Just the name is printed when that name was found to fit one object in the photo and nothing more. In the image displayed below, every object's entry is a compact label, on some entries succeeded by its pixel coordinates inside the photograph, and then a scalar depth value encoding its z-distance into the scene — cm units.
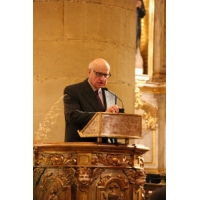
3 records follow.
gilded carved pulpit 1041
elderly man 1111
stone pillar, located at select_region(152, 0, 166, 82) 2324
